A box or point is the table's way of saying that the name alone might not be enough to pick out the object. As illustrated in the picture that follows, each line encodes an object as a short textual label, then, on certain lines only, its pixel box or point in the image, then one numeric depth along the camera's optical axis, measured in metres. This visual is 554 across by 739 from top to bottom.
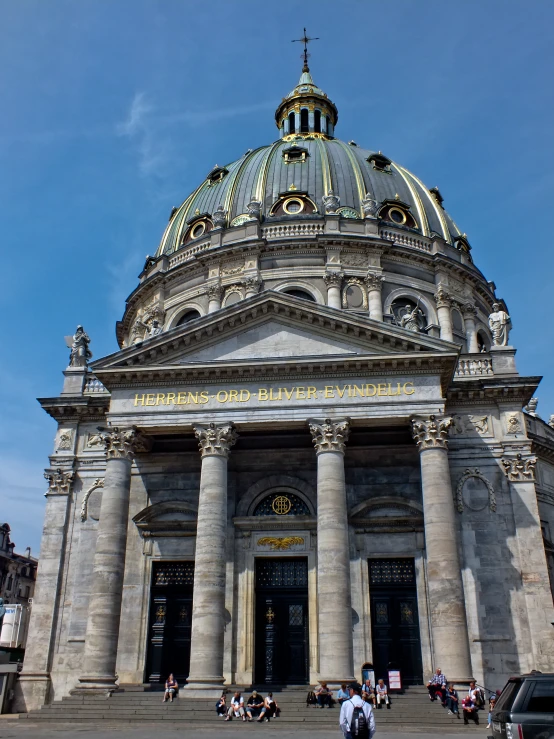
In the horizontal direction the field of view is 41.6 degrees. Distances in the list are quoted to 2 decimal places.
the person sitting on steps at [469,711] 20.22
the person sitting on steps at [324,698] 21.47
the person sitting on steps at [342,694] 20.02
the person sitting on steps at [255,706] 20.92
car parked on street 10.41
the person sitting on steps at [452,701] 20.94
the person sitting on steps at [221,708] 21.19
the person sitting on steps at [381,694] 21.92
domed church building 24.52
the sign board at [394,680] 23.31
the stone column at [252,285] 38.59
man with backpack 10.50
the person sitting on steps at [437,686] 21.61
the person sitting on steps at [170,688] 22.83
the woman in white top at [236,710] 20.92
